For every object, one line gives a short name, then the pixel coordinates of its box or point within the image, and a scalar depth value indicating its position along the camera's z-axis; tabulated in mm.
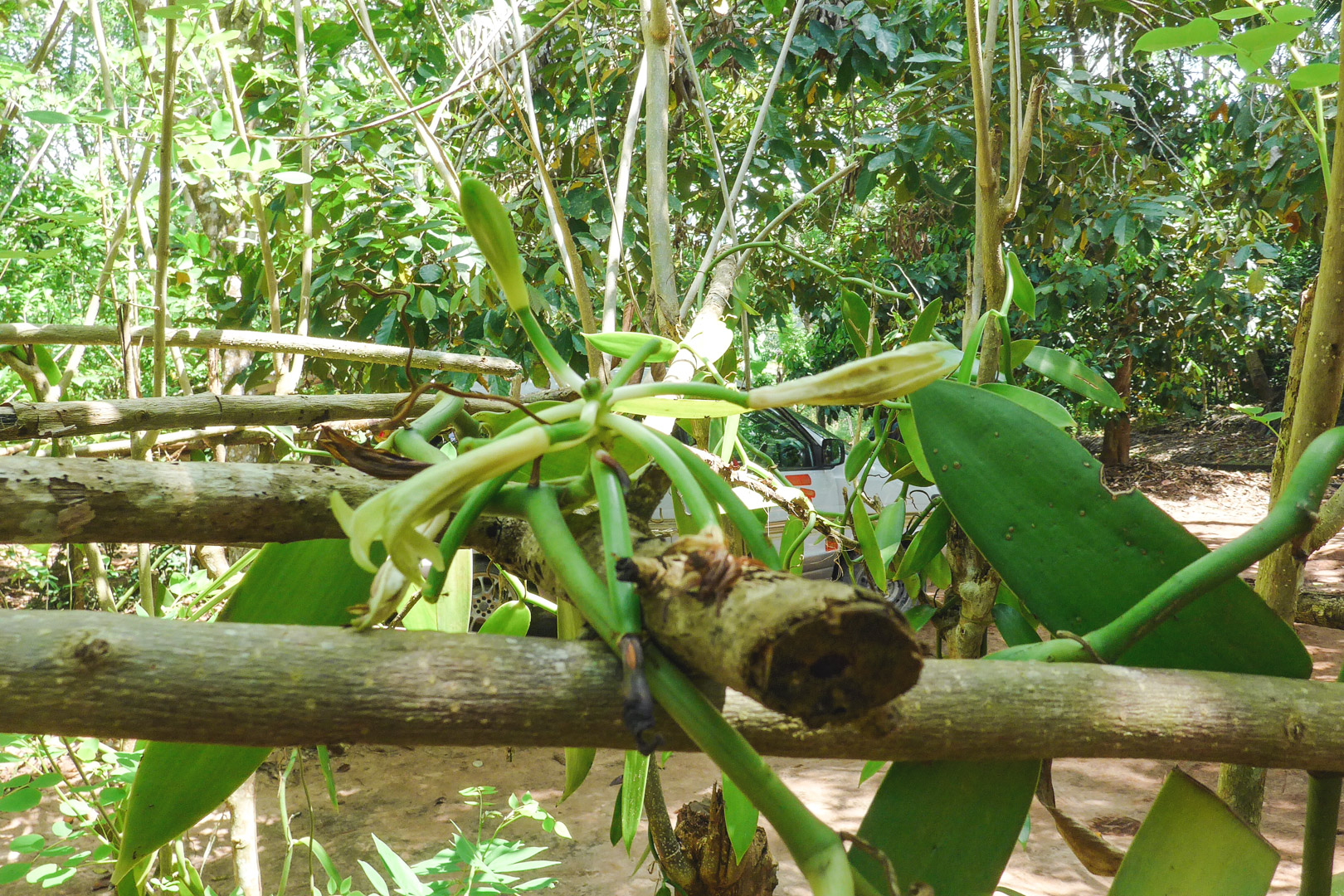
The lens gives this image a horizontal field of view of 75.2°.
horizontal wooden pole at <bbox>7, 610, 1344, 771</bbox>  211
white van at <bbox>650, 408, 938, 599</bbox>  3479
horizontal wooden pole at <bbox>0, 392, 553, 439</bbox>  593
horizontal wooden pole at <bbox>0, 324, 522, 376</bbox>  829
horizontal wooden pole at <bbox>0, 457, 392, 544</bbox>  320
